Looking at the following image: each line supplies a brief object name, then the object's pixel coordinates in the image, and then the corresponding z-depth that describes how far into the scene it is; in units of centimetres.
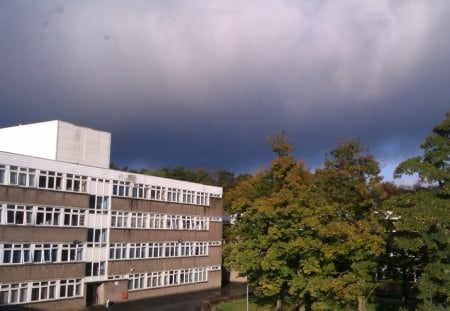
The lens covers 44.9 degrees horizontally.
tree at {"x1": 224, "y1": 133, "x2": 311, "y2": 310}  3309
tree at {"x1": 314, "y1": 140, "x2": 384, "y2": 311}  3166
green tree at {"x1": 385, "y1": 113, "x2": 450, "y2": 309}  2852
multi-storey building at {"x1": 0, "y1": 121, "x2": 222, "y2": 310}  3722
